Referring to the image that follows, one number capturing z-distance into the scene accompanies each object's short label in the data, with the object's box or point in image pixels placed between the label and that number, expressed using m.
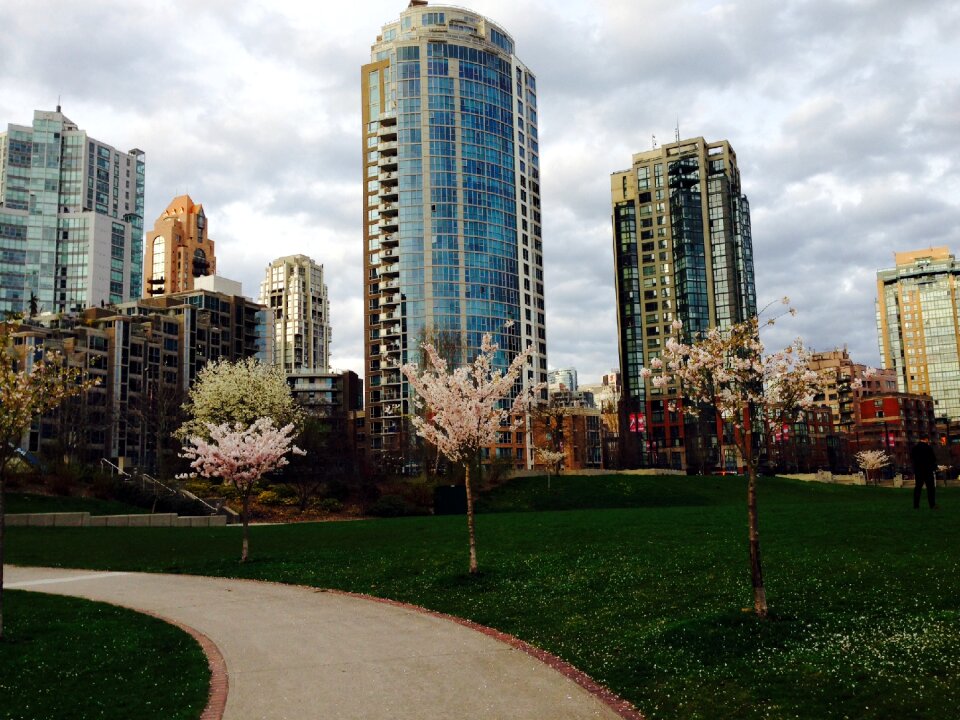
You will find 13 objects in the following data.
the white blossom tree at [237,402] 70.56
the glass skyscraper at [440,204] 145.88
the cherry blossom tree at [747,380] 14.75
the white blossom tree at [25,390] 16.38
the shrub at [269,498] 60.59
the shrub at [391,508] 55.78
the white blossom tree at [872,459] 108.31
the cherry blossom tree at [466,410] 22.91
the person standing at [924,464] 28.25
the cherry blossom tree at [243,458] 29.55
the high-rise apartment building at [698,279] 190.50
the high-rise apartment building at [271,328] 185.50
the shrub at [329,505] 59.40
